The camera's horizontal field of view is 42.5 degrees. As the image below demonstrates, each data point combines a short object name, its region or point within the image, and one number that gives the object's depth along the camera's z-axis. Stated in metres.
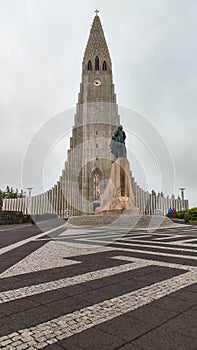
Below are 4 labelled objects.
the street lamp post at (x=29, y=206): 42.80
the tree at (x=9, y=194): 48.19
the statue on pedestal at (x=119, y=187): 19.06
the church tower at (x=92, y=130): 44.75
